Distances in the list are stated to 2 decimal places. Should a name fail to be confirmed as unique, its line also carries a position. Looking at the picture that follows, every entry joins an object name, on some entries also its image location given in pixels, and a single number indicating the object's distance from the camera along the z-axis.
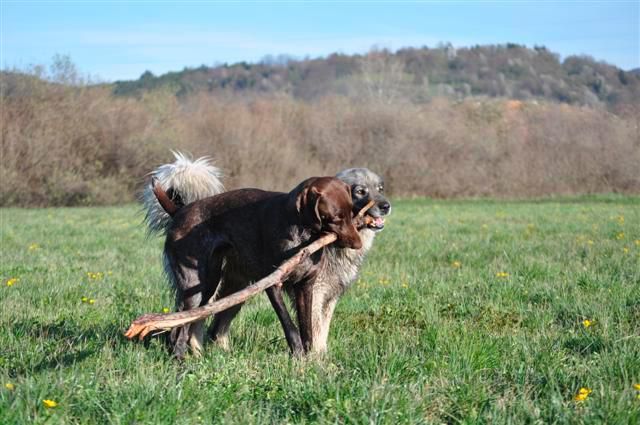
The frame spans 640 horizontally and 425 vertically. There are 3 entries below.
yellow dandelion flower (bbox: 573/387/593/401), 4.10
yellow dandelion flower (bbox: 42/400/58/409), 3.68
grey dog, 6.41
